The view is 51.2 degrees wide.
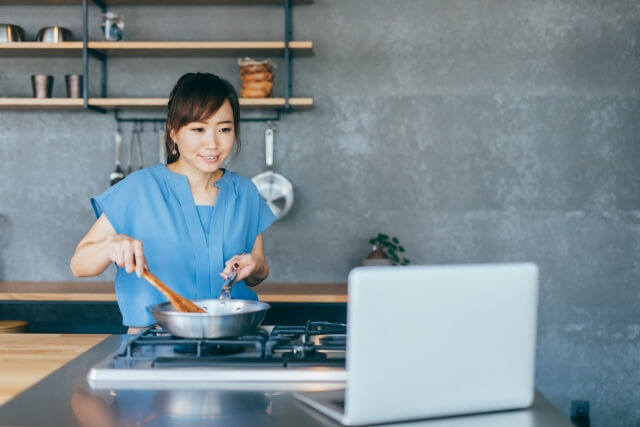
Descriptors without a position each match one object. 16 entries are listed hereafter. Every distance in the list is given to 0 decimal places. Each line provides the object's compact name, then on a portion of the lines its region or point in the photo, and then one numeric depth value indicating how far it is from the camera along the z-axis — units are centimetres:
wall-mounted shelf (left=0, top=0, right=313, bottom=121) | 301
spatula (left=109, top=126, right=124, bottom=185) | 320
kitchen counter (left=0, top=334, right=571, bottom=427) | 92
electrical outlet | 327
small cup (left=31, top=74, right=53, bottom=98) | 310
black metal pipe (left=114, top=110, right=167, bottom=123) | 327
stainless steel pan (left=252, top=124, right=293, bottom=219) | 321
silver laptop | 87
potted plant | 306
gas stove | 110
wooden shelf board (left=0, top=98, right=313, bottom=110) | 299
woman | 167
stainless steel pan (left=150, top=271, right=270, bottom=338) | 117
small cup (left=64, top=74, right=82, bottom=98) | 311
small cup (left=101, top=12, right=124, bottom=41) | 310
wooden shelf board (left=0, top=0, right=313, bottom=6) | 318
